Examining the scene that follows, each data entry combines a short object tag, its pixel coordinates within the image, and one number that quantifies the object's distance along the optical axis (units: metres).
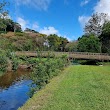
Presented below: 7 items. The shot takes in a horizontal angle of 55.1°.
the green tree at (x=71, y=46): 37.31
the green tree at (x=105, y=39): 25.62
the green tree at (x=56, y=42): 38.05
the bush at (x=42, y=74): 7.76
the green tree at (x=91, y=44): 25.73
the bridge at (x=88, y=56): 20.68
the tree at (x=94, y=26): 30.79
